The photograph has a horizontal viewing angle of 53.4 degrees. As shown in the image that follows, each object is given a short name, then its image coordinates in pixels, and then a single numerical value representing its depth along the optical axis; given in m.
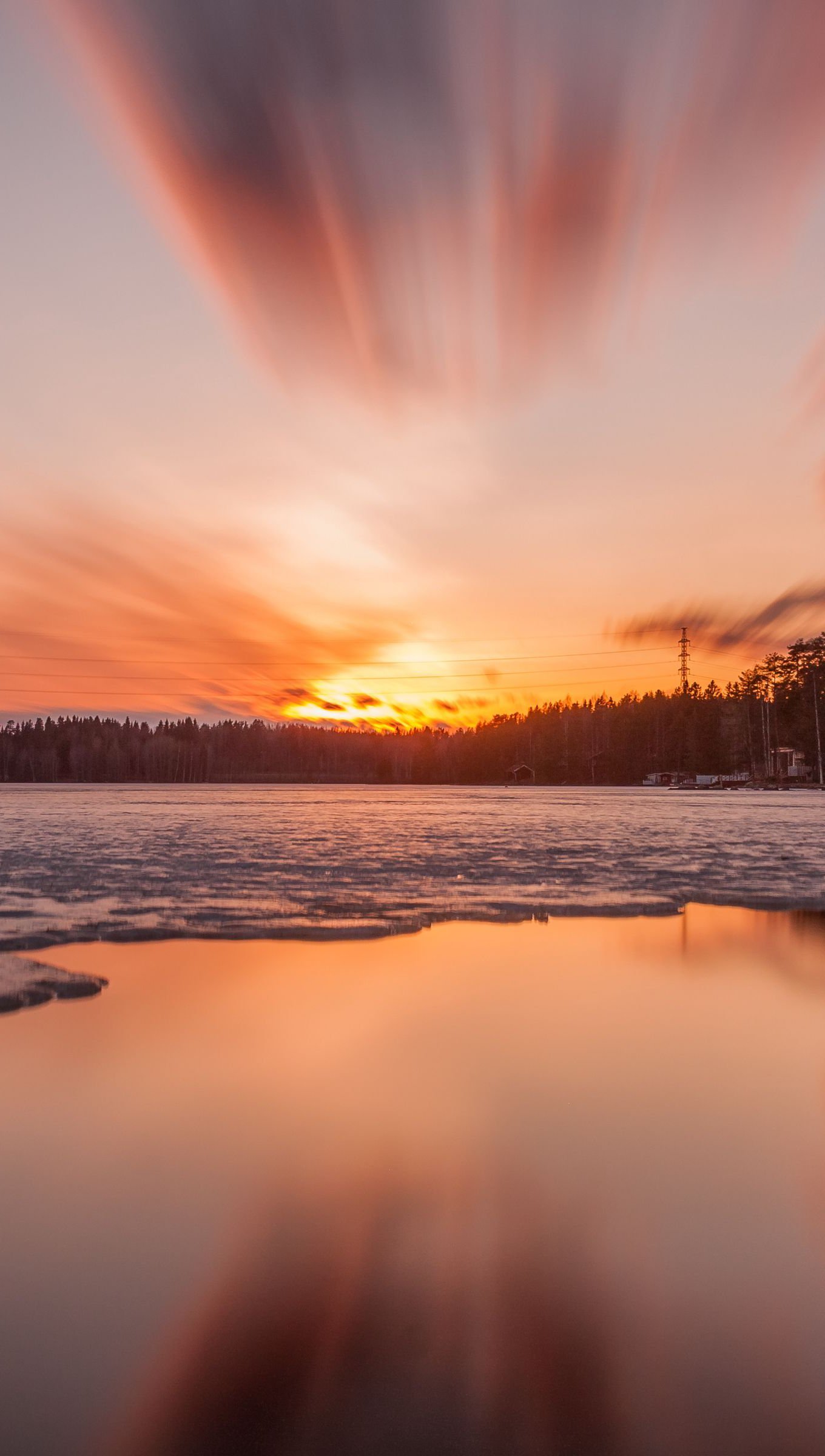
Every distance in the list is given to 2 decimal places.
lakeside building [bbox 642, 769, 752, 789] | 90.88
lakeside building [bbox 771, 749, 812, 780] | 95.31
